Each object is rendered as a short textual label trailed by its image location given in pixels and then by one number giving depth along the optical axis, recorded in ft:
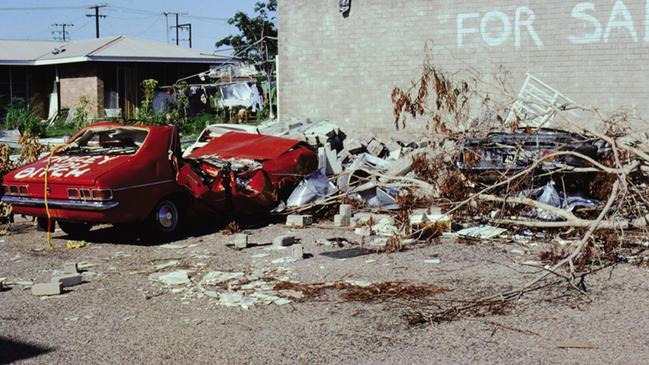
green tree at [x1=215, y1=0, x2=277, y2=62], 170.40
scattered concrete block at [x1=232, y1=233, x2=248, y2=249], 31.19
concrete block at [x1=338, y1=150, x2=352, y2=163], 50.07
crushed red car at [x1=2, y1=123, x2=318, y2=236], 31.12
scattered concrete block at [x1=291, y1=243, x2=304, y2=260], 29.01
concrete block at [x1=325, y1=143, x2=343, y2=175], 46.03
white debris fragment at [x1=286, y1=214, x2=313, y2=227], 36.35
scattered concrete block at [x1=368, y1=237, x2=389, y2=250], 30.91
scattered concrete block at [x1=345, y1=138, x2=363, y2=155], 51.81
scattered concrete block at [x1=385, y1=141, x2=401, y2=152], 53.52
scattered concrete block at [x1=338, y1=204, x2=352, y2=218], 36.04
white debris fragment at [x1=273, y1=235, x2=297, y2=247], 31.35
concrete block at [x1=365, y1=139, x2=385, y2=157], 53.28
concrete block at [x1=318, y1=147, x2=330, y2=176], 45.66
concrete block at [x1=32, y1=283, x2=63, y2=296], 24.36
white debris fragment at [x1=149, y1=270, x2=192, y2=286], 25.73
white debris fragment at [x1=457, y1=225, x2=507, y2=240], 32.53
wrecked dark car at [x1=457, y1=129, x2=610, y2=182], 34.22
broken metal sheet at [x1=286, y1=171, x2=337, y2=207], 38.58
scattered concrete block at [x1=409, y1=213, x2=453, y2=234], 32.76
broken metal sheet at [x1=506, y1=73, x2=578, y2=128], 51.56
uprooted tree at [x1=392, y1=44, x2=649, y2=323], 24.02
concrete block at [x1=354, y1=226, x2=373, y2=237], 33.64
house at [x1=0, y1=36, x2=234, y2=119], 113.19
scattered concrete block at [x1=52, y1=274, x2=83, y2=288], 25.12
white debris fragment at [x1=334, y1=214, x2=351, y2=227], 35.88
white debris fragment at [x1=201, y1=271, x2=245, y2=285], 25.80
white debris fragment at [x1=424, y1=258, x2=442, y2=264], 28.12
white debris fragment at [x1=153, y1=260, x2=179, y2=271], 28.05
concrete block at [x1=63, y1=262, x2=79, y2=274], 27.07
